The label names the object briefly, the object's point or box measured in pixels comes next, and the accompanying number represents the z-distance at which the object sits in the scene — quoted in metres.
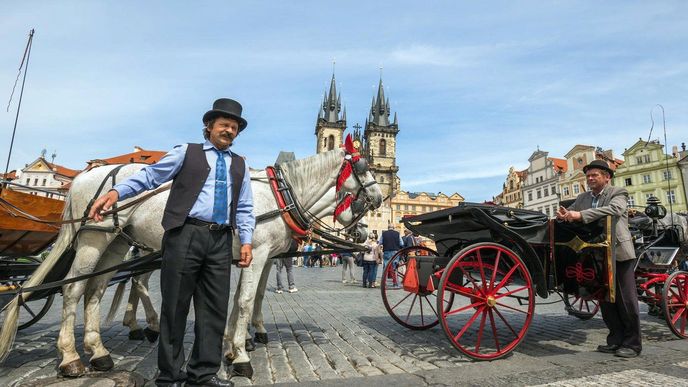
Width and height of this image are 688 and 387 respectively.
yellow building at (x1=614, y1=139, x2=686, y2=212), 38.94
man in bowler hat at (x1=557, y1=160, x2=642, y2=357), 3.66
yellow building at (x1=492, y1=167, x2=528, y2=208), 56.54
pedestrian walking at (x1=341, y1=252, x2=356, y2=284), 12.74
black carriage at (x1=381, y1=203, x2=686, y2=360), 3.60
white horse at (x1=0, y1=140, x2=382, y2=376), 3.05
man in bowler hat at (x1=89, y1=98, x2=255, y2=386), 2.40
